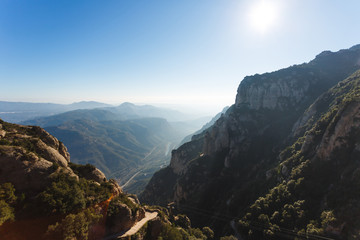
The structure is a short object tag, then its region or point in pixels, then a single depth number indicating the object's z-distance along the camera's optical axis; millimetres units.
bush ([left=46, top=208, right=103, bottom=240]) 19891
